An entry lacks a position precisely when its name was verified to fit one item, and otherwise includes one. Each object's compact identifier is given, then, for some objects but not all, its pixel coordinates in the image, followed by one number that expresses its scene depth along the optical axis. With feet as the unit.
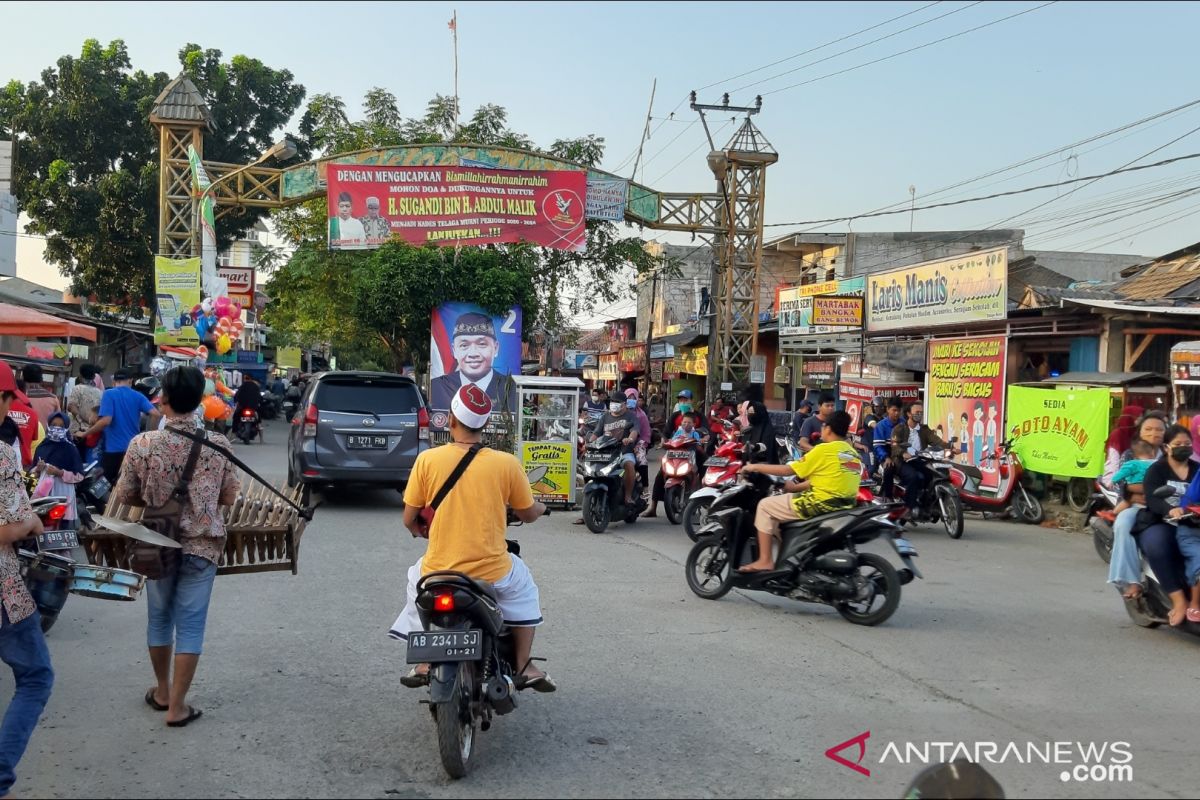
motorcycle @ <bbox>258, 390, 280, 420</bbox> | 110.61
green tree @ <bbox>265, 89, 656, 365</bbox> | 92.73
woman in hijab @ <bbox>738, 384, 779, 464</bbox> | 41.55
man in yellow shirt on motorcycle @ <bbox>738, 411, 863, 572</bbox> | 26.43
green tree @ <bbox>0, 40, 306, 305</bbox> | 110.52
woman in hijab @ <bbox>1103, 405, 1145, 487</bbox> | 40.86
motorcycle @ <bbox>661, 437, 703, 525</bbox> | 45.24
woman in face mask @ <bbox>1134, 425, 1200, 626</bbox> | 23.76
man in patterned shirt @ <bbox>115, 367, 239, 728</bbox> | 16.57
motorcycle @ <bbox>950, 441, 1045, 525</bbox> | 48.16
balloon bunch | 52.75
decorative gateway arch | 70.79
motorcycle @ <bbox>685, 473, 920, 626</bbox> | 25.76
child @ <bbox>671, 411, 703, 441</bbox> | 45.52
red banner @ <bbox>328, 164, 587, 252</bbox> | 72.13
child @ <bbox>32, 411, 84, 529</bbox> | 24.07
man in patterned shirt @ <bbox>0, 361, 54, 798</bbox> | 13.32
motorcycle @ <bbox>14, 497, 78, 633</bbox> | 14.16
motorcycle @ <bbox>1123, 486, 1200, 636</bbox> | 23.66
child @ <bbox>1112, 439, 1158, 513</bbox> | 26.61
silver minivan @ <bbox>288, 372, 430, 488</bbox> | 43.93
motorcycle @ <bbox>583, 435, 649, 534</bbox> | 42.32
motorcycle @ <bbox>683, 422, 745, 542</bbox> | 37.73
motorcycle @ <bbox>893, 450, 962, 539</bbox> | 43.50
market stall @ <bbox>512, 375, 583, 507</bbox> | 48.08
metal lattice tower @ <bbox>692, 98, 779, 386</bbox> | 78.07
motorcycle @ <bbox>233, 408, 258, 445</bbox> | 81.35
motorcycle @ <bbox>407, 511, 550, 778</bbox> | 14.26
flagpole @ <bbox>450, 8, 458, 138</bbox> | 95.91
